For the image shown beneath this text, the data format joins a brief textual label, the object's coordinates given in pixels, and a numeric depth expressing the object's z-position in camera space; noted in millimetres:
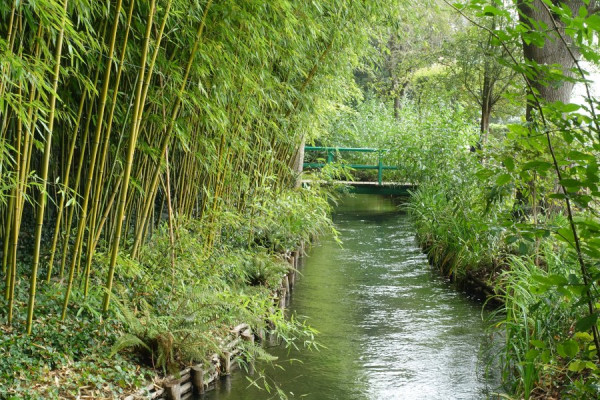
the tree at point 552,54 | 6277
